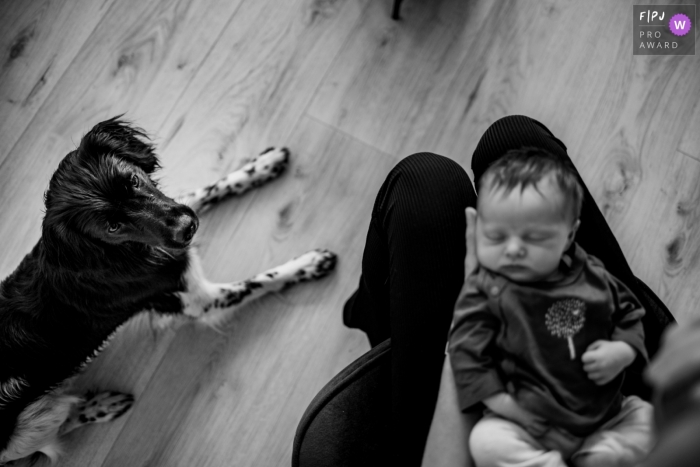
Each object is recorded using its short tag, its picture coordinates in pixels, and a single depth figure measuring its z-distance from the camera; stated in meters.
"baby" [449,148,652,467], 1.04
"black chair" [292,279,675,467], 1.09
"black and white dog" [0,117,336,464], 1.38
